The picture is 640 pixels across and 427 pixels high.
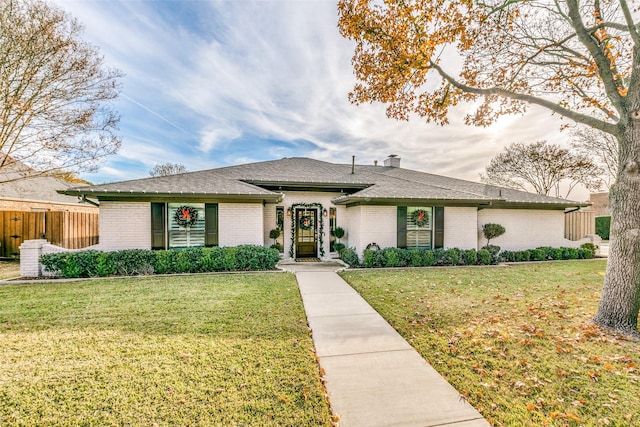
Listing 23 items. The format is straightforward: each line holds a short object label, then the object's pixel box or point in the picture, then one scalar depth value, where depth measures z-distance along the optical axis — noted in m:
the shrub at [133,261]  8.55
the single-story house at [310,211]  9.48
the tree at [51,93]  9.55
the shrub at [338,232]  11.90
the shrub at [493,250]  11.38
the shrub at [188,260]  8.92
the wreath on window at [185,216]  9.73
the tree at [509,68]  4.65
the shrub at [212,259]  9.06
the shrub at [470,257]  10.74
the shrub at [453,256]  10.49
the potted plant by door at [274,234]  11.43
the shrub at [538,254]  11.81
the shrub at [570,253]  12.23
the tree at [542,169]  23.25
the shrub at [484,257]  10.81
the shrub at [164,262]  8.81
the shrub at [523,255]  11.74
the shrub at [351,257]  10.29
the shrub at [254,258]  9.32
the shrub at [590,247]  12.67
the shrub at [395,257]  10.04
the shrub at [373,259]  9.95
